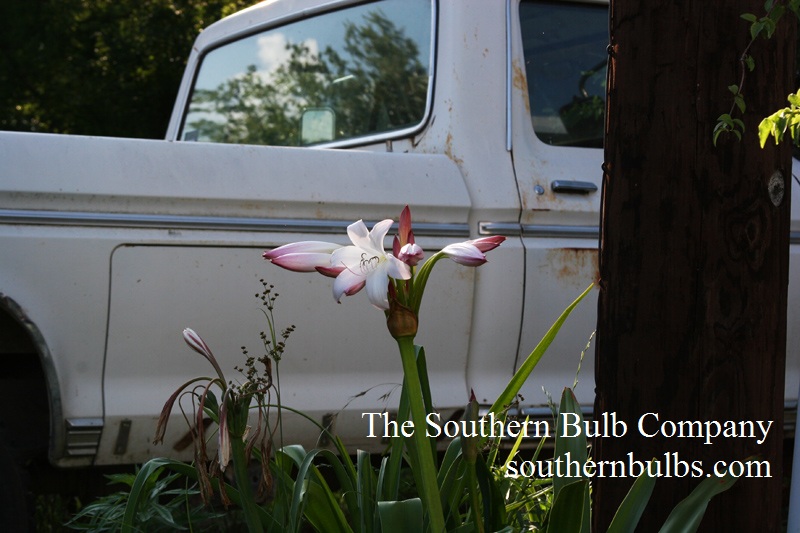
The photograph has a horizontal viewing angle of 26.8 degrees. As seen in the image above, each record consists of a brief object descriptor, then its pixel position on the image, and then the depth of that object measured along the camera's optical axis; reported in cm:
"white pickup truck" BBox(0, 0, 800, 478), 293
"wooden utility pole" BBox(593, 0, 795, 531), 236
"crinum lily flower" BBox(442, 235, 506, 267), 210
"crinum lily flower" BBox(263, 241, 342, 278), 214
